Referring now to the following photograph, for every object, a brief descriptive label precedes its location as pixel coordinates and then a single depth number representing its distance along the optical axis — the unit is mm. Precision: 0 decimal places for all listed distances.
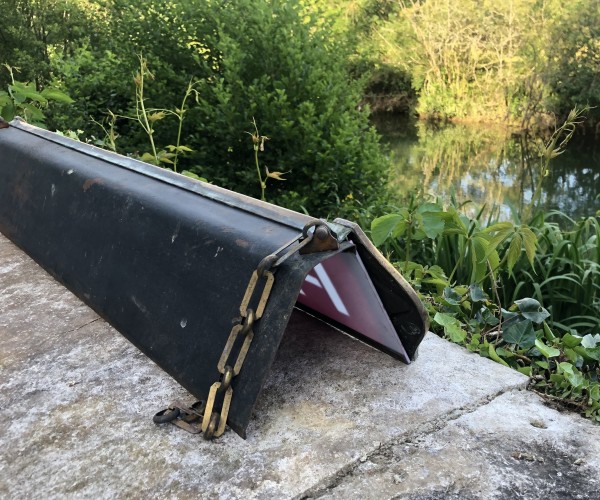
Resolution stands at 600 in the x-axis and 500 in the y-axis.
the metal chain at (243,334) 422
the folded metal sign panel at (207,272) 425
